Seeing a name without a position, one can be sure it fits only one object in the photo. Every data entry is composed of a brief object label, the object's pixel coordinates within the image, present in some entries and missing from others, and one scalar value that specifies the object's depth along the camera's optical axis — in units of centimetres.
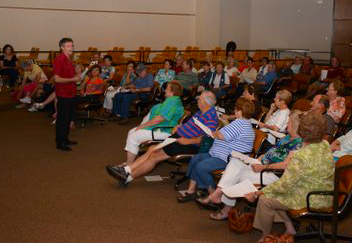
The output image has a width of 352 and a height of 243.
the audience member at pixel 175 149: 504
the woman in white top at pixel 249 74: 1064
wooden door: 1706
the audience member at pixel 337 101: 584
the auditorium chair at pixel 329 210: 339
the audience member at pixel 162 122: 556
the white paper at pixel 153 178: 550
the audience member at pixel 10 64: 1192
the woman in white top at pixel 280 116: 550
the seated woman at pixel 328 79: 962
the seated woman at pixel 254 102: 608
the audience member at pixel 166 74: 948
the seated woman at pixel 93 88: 847
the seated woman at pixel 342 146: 449
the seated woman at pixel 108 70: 1002
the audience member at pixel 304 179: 340
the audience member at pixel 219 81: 948
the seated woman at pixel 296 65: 1220
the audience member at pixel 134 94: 884
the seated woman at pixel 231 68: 1086
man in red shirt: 648
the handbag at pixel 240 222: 394
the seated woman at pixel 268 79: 996
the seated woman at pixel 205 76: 987
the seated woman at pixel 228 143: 448
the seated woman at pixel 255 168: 402
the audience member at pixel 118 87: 930
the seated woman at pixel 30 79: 1009
